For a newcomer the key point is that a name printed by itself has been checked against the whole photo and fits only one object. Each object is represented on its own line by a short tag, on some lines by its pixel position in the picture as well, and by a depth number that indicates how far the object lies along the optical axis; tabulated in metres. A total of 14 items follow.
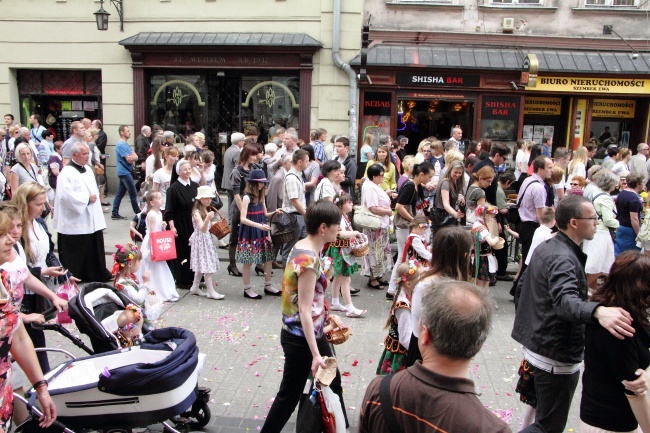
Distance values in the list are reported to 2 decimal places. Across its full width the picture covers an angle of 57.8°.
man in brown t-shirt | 2.11
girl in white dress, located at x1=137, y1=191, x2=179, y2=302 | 7.45
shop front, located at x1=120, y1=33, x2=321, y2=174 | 14.32
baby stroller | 3.75
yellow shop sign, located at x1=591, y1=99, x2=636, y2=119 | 15.20
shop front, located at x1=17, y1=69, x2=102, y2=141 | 15.47
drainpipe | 14.02
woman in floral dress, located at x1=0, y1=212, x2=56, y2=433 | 3.21
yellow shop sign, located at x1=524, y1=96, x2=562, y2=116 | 15.23
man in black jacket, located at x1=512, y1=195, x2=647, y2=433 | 3.58
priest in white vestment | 7.63
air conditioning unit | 14.23
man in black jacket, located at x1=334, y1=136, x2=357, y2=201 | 10.37
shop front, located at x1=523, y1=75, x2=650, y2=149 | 14.23
